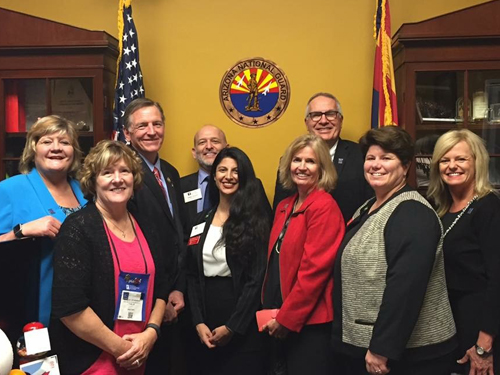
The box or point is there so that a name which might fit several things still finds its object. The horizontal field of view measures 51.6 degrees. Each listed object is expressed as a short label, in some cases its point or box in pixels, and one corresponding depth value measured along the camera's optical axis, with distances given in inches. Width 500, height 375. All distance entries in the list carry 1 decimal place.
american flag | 132.6
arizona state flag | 126.9
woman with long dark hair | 99.8
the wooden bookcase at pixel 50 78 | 128.5
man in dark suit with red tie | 99.3
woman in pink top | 73.9
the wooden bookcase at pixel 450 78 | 123.4
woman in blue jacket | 81.1
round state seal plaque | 147.4
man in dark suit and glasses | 116.8
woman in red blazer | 90.8
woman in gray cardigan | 74.5
